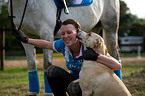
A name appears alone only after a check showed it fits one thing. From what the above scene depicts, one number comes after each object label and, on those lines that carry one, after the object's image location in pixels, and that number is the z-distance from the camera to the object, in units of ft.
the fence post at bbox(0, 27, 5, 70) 48.11
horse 17.57
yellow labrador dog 11.14
